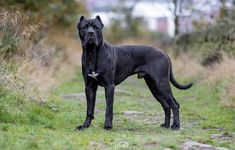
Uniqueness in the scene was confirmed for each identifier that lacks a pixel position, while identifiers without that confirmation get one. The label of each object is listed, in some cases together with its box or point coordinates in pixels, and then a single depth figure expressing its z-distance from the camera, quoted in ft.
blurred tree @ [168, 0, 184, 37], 93.86
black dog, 33.14
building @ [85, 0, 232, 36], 87.66
